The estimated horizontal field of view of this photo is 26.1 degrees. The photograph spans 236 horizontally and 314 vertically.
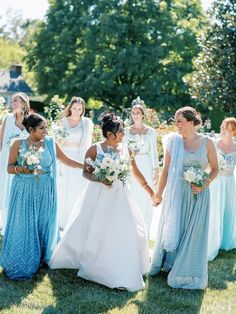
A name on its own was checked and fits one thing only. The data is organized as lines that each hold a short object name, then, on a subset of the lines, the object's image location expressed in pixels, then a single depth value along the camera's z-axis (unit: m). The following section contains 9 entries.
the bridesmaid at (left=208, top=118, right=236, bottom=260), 8.20
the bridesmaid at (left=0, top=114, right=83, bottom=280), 6.41
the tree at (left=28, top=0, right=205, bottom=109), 27.98
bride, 6.19
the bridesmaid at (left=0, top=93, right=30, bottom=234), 8.45
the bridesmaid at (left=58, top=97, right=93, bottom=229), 9.43
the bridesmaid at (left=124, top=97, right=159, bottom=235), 9.25
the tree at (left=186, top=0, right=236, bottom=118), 13.27
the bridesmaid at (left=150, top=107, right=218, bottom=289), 6.38
